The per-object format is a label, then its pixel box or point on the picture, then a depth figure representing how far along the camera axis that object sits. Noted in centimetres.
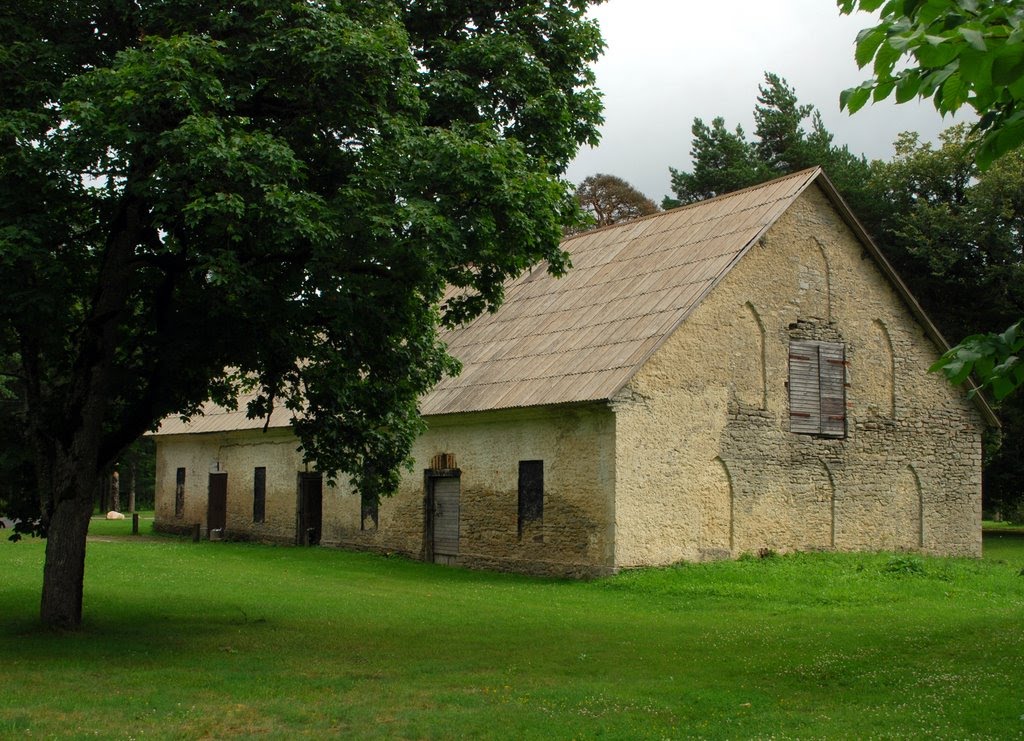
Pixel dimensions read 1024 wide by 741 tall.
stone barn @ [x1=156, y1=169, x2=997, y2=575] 2109
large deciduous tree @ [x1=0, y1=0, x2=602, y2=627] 1129
